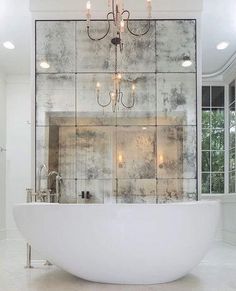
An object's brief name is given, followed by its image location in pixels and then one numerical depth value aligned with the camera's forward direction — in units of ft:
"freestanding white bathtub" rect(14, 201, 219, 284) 6.33
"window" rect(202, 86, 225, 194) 13.61
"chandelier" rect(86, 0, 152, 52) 8.59
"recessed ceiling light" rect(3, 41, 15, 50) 11.02
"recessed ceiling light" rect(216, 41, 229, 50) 10.92
